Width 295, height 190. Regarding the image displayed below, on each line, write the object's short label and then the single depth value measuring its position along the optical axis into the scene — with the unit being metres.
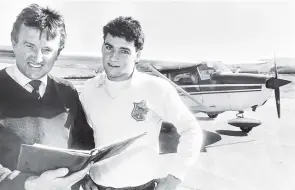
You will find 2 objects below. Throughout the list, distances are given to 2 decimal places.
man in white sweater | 0.89
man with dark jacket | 0.87
